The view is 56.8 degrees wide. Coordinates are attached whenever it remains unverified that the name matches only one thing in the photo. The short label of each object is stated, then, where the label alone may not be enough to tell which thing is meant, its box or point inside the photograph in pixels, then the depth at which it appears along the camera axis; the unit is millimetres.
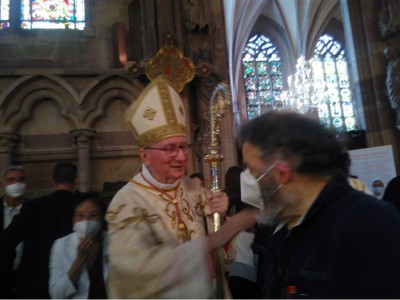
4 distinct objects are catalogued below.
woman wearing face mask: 2408
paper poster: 5648
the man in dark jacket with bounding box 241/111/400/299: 1058
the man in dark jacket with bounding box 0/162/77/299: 2805
